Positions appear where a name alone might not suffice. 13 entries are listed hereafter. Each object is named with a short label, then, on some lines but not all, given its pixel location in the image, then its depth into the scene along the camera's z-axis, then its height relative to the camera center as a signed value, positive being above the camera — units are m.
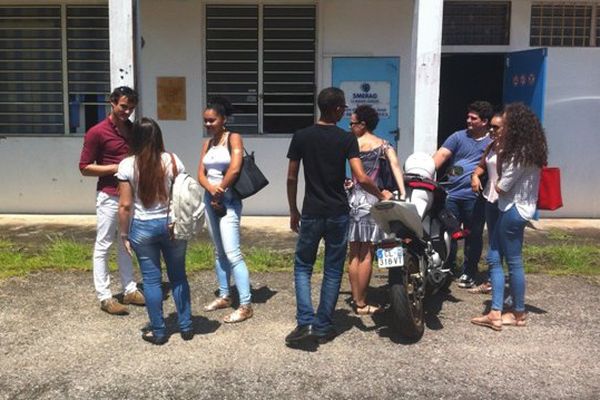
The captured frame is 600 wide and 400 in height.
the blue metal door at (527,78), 7.73 +0.57
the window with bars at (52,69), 8.83 +0.68
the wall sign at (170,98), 8.71 +0.28
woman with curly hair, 4.54 -0.55
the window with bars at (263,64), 8.70 +0.77
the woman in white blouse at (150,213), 4.21 -0.64
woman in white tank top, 4.78 -0.54
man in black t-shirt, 4.29 -0.56
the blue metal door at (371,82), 8.62 +0.53
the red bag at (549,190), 4.73 -0.50
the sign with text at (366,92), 8.64 +0.39
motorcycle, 4.35 -0.89
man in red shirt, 4.78 -0.41
